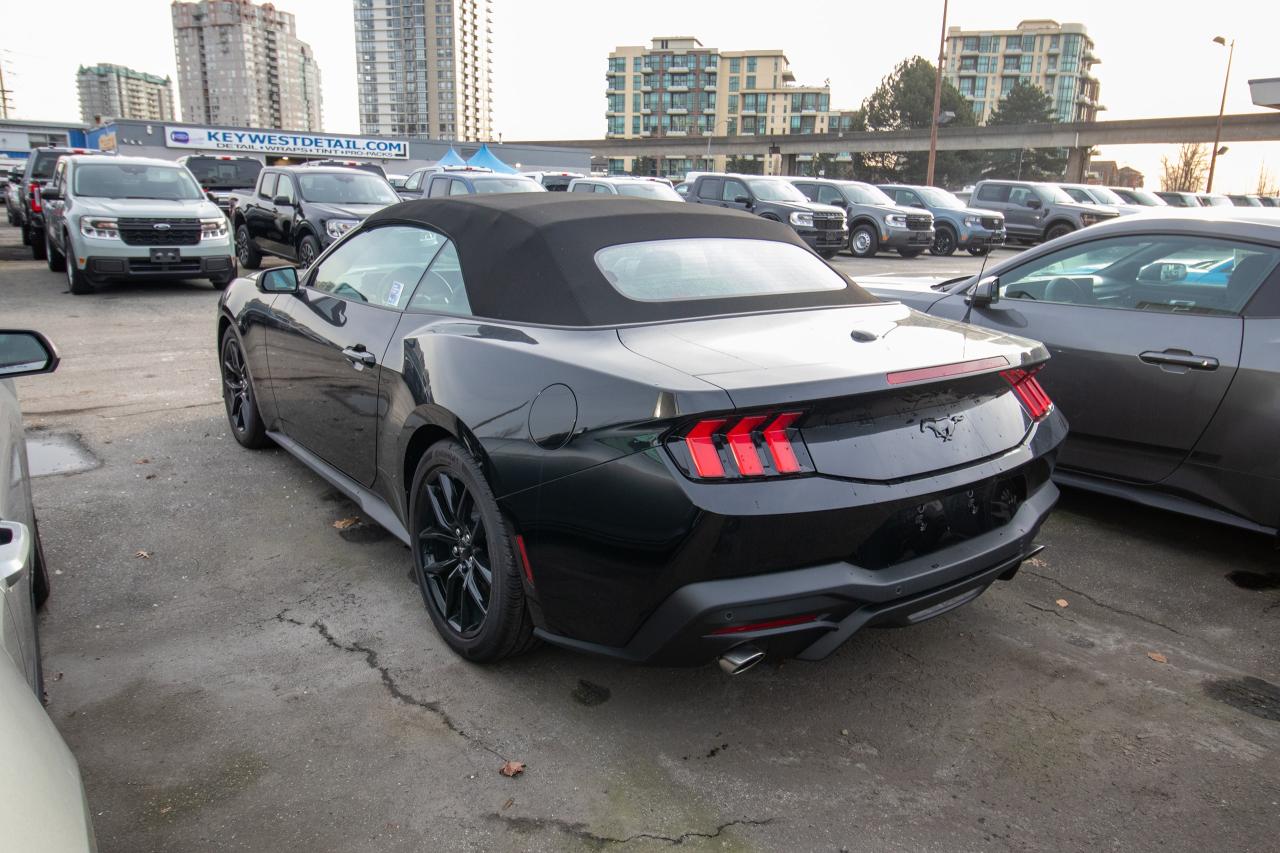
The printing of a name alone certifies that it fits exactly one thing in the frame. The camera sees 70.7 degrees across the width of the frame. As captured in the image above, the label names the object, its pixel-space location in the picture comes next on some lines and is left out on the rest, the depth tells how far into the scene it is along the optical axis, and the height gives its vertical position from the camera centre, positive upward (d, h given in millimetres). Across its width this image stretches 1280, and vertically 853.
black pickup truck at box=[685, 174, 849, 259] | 19641 -200
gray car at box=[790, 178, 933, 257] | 21297 -496
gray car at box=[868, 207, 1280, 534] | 3883 -675
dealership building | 42000 +2012
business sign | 43156 +2030
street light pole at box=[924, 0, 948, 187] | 36259 +3785
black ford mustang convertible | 2381 -699
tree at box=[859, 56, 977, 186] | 79375 +7049
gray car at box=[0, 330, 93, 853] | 1108 -768
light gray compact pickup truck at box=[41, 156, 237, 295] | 11273 -532
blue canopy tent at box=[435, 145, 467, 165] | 34512 +1118
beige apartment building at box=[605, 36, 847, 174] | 129000 +13984
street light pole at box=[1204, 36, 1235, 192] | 43719 +4922
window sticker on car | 3688 -430
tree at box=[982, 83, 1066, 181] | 82688 +4379
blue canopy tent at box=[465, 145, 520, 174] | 31205 +917
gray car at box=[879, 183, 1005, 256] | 23203 -607
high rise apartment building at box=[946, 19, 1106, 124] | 115188 +17374
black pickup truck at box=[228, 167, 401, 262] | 12734 -341
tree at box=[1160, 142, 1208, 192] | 65250 +2512
